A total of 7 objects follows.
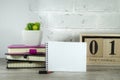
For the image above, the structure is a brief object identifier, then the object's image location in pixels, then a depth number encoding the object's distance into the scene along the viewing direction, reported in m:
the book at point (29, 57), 1.17
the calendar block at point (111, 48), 1.24
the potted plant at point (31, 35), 1.21
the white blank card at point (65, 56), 1.13
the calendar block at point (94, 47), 1.24
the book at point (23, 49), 1.19
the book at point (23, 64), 1.18
